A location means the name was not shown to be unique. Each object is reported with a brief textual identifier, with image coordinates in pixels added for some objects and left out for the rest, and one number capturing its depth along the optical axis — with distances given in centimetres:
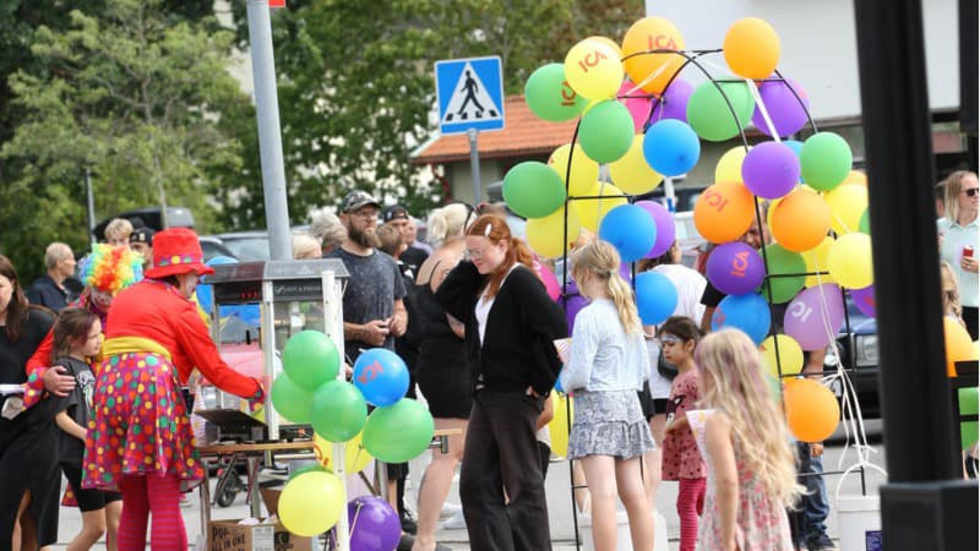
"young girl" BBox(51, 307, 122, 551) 1919
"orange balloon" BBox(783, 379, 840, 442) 1740
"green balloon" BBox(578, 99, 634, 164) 1791
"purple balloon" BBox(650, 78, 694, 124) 1927
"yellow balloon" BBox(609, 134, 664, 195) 1911
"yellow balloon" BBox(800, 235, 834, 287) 1806
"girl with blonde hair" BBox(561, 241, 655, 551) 1708
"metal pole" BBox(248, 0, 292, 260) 1746
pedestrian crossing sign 2700
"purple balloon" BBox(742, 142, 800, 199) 1704
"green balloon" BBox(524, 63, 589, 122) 1865
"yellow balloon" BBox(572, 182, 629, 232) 1939
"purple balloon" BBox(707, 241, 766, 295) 1784
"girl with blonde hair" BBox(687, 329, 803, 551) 1344
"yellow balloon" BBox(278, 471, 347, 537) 1607
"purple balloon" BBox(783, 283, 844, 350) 1796
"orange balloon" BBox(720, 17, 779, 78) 1786
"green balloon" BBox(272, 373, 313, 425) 1639
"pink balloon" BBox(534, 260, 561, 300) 1952
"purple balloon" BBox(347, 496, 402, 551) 1721
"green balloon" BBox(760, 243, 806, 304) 1806
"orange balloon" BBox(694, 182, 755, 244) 1777
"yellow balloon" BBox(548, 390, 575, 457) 1925
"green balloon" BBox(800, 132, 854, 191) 1745
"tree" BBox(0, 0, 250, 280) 6019
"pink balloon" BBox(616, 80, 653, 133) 1926
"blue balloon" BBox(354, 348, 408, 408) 1654
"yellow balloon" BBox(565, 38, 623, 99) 1808
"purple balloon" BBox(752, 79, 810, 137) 1841
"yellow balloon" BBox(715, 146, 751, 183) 1837
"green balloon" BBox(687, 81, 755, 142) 1796
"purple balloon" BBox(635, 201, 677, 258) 1945
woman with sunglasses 1944
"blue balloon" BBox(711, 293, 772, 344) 1781
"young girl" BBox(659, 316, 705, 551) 1761
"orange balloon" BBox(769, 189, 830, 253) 1730
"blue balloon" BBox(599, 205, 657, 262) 1837
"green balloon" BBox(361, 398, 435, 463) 1641
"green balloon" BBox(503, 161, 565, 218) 1876
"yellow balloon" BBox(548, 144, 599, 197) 1907
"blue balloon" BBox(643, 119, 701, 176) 1799
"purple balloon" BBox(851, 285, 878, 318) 1797
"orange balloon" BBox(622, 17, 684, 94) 1875
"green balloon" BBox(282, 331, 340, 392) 1619
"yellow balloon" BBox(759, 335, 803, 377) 1787
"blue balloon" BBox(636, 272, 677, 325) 1889
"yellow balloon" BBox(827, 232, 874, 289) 1685
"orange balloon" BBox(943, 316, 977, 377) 1729
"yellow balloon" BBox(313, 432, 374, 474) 1707
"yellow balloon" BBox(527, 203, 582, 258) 1916
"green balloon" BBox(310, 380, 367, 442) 1593
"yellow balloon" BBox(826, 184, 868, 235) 1778
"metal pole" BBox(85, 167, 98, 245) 6095
